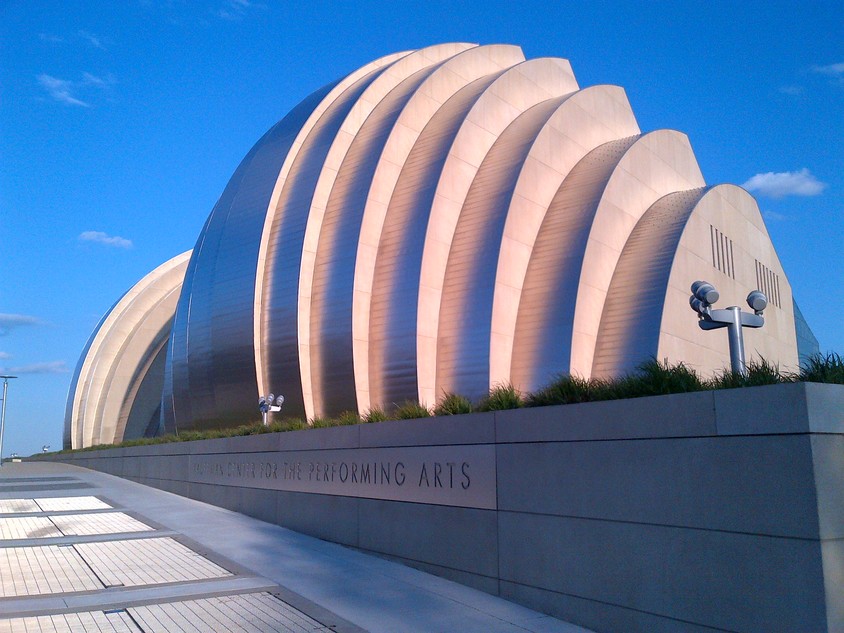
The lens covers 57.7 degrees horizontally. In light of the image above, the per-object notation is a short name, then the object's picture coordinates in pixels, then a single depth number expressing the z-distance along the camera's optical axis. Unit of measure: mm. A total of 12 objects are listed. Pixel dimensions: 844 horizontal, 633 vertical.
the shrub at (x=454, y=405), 12359
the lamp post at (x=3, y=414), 60856
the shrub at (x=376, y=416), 14474
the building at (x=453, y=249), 20109
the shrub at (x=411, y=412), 13454
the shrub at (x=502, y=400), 11297
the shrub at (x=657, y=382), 9102
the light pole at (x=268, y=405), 21750
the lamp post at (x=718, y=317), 10320
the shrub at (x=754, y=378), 8172
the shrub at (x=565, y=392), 10141
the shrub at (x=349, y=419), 15641
